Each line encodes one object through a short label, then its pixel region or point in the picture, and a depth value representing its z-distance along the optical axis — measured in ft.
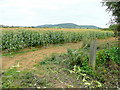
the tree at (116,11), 16.08
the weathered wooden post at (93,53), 9.49
